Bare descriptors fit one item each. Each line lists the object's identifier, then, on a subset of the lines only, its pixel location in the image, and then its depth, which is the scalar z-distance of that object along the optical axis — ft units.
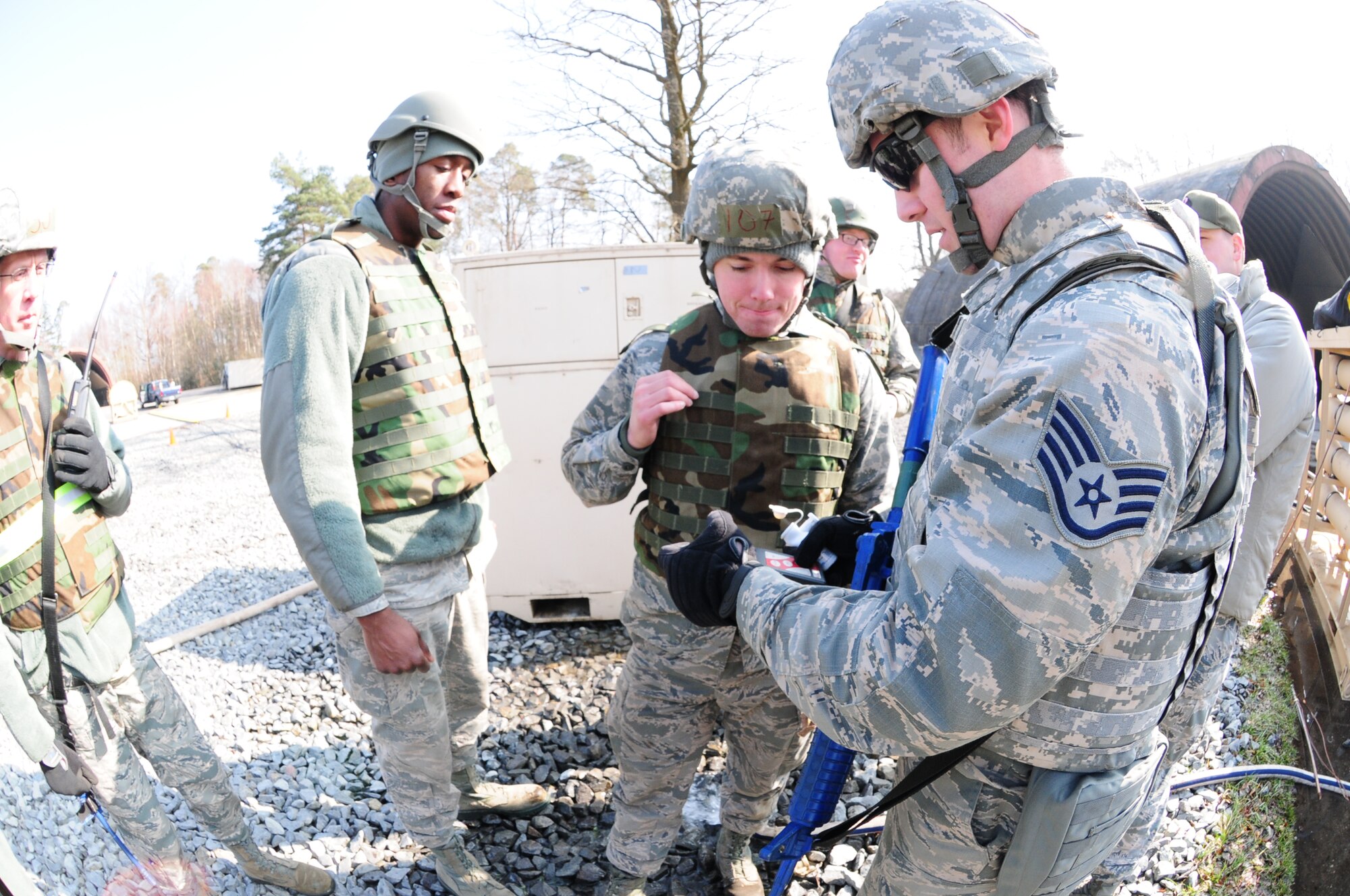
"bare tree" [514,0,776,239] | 41.91
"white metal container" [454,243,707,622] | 15.30
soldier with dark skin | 6.98
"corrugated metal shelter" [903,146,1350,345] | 27.32
